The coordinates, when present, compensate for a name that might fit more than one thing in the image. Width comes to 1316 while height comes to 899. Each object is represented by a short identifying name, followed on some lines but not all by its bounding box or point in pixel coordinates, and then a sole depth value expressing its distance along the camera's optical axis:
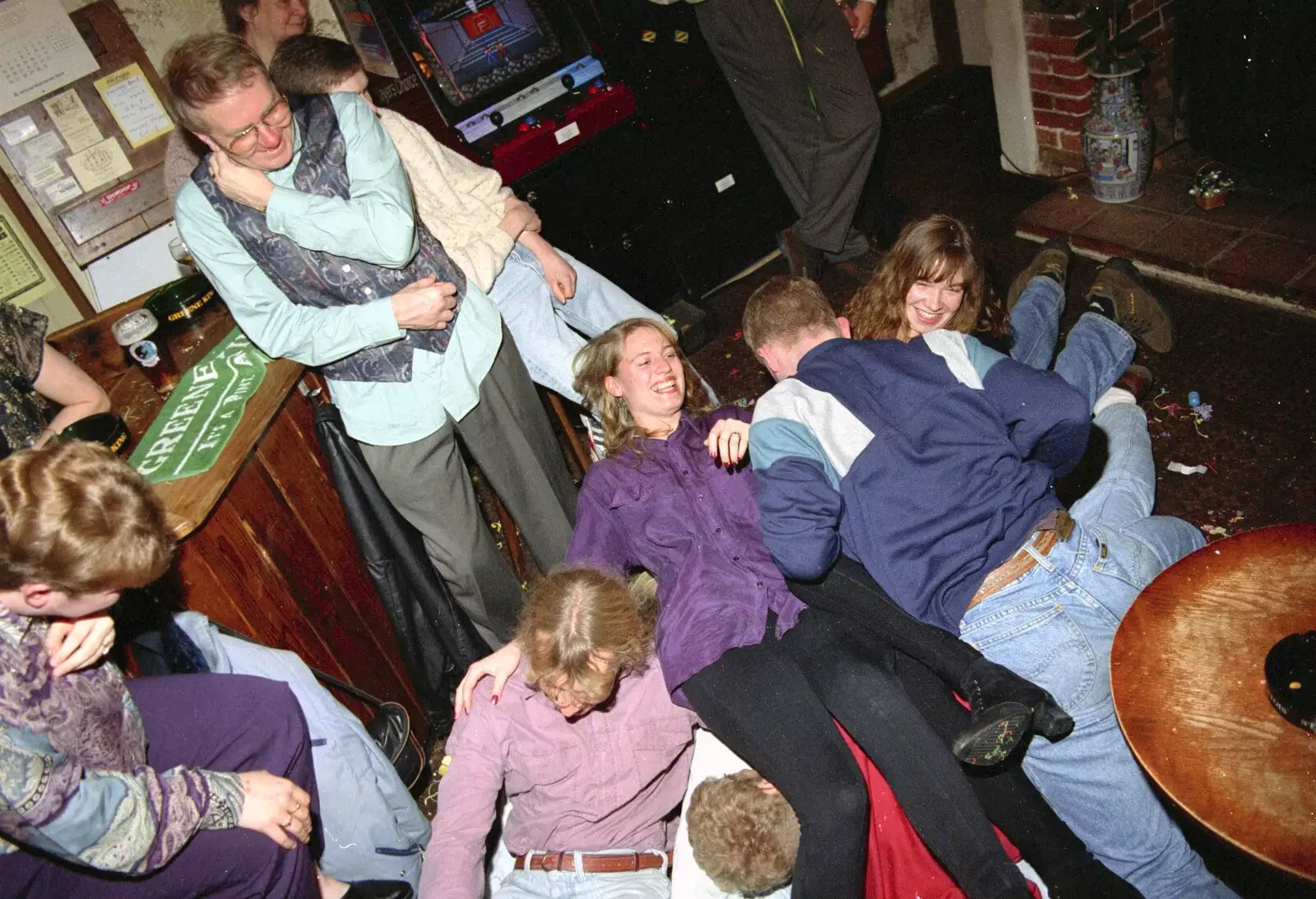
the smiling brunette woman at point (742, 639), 1.71
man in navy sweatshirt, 1.75
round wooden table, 1.34
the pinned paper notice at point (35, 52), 3.81
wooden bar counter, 2.06
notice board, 3.96
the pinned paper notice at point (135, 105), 4.07
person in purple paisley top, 1.44
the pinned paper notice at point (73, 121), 3.98
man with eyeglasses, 2.02
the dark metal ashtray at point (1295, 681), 1.39
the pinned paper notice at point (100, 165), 4.08
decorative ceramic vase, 3.62
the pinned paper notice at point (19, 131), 3.91
